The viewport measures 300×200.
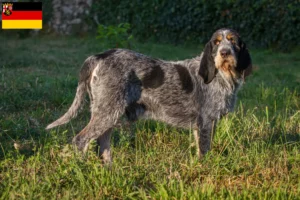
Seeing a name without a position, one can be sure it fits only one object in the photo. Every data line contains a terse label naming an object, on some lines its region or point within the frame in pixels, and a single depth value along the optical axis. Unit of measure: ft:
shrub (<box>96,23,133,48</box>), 39.47
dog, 19.40
